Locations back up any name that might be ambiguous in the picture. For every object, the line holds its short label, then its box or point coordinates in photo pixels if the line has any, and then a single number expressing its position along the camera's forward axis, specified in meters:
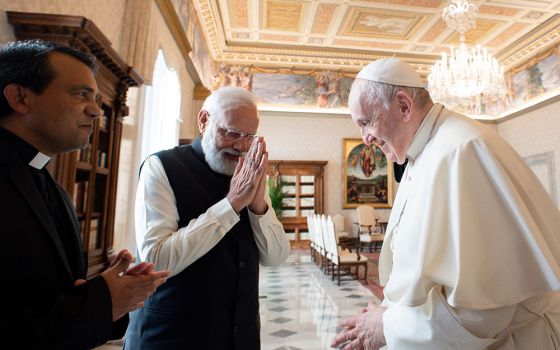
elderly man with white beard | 1.31
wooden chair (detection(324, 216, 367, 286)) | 6.66
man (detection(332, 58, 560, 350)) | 1.07
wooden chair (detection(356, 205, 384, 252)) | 11.17
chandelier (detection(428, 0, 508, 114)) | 7.65
